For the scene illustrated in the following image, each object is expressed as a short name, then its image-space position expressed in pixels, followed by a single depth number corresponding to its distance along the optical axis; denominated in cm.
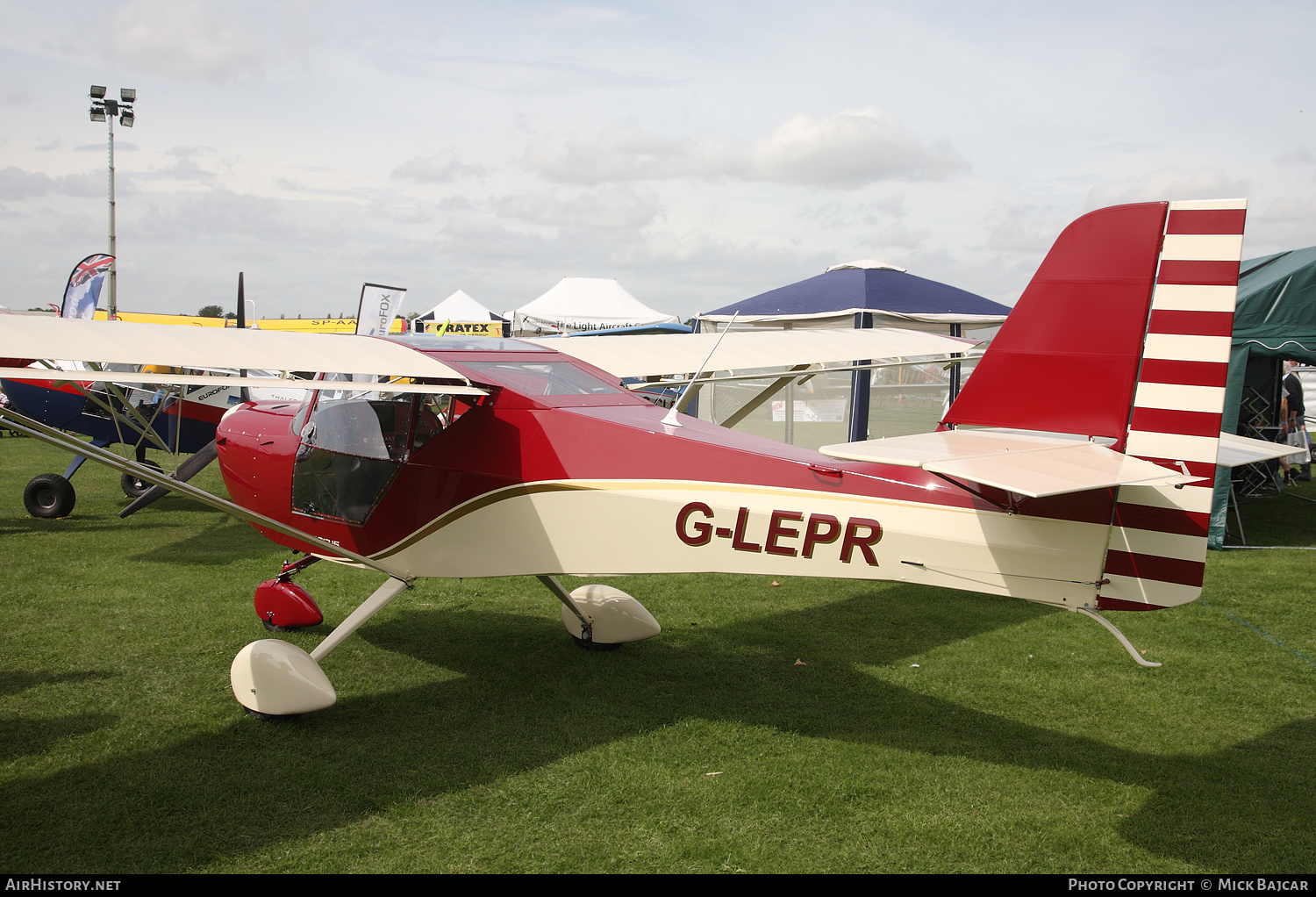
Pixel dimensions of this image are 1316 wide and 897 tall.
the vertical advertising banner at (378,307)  1462
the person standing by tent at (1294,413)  1320
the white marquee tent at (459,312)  3444
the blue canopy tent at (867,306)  1169
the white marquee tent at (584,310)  2909
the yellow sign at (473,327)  3153
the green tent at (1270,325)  880
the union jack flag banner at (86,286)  1193
